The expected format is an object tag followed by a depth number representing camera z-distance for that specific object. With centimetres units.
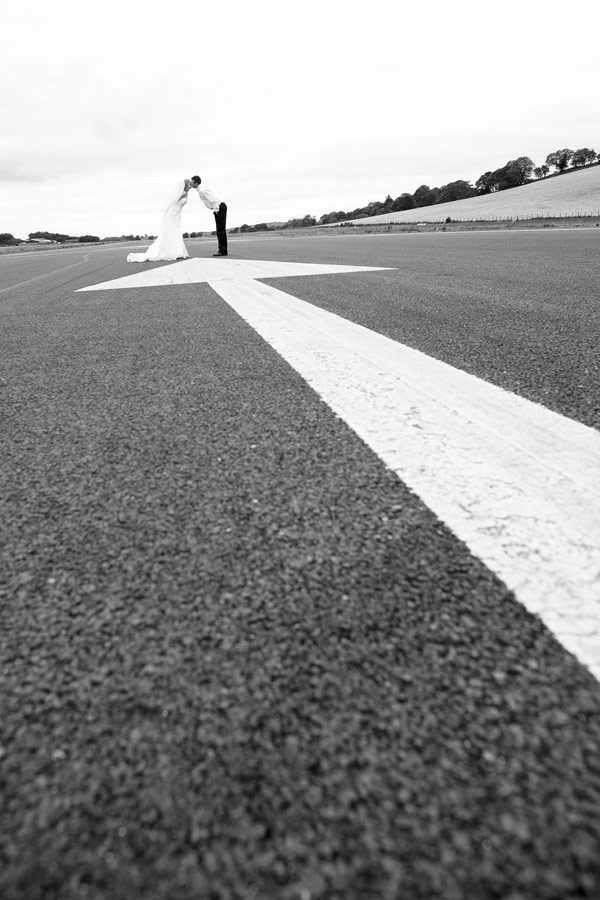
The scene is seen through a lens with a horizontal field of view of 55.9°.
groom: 1739
